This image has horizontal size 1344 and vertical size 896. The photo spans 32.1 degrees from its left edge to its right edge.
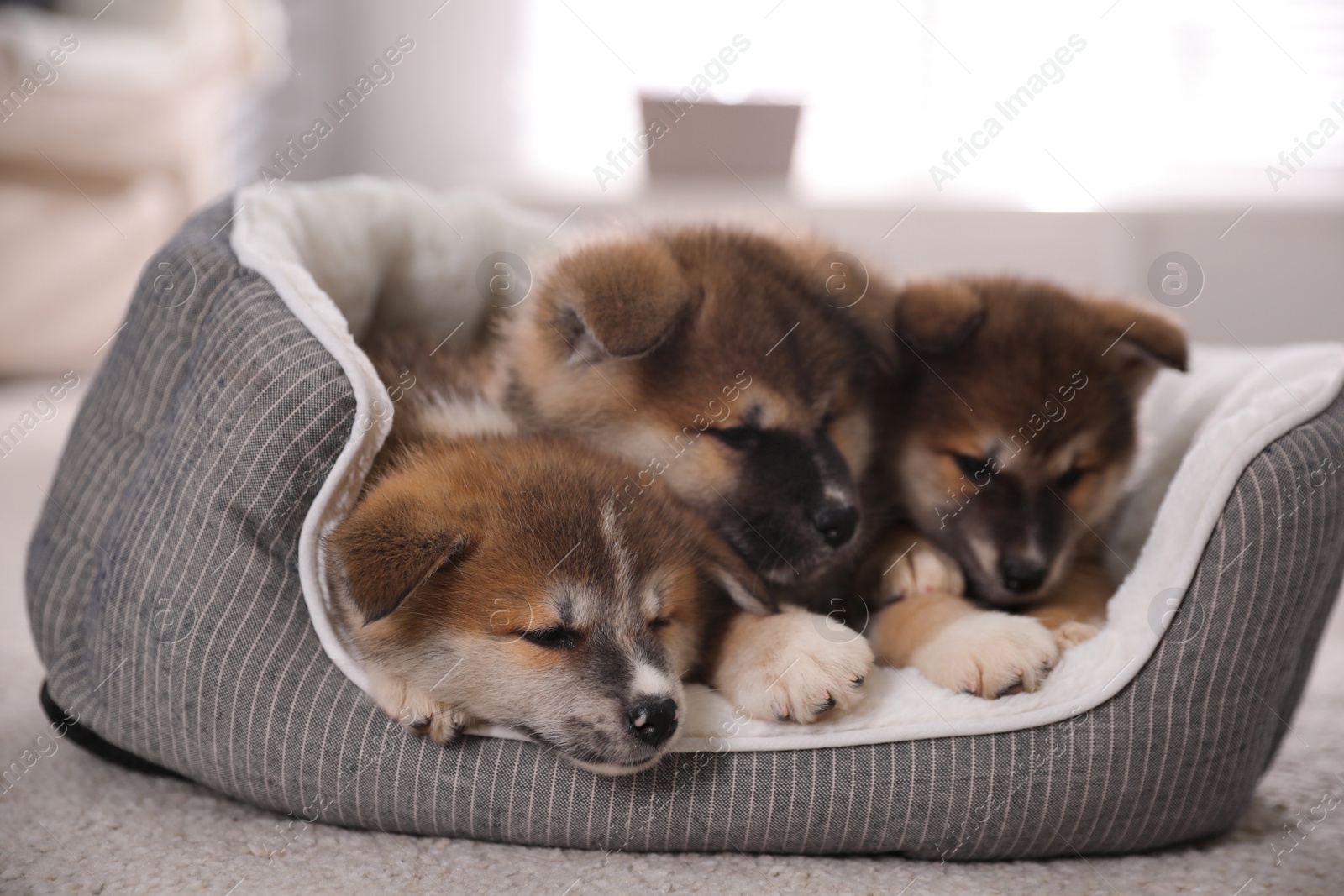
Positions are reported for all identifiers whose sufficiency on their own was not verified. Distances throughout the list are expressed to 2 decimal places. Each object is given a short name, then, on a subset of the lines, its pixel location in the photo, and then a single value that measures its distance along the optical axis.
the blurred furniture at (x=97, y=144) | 1.77
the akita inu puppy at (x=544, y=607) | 0.81
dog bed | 0.83
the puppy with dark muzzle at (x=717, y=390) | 0.88
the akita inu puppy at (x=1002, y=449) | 0.92
